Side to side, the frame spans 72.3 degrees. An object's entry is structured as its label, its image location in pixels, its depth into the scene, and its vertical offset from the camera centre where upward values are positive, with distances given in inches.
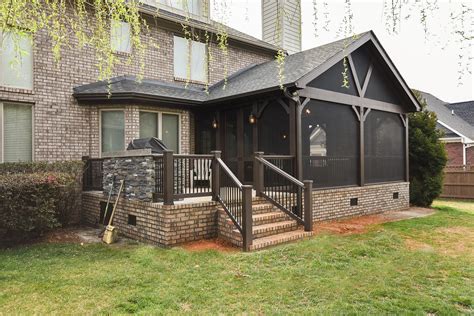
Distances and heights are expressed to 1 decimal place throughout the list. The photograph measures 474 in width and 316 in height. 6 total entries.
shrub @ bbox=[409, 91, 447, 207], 467.5 -1.9
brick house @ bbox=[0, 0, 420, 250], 257.3 +29.4
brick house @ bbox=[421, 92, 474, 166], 740.6 +67.8
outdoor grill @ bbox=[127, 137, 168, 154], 288.5 +14.3
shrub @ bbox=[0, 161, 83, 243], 240.4 -28.3
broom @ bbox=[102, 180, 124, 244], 257.6 -59.7
